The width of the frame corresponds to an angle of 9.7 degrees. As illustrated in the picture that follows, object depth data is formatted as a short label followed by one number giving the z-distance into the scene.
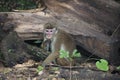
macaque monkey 11.61
